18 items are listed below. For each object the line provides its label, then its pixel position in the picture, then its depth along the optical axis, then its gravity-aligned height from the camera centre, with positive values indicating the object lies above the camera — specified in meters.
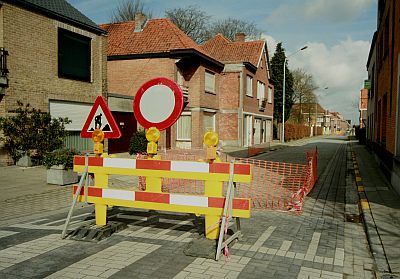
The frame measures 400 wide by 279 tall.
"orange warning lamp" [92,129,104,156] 5.68 -0.21
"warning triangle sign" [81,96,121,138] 5.76 +0.06
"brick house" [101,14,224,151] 23.22 +4.00
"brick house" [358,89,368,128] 57.78 +3.99
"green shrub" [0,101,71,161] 12.66 -0.29
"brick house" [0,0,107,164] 12.89 +2.71
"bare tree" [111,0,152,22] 48.09 +14.80
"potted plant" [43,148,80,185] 9.46 -1.13
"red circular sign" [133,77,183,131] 5.25 +0.34
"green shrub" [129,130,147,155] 19.05 -0.93
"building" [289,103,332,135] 68.38 +2.88
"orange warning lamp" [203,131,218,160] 4.82 -0.21
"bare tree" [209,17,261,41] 57.36 +15.39
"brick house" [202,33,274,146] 28.84 +3.17
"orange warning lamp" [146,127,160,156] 5.29 -0.18
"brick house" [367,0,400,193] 10.11 +1.43
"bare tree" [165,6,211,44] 50.41 +14.49
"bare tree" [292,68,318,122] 64.81 +7.17
